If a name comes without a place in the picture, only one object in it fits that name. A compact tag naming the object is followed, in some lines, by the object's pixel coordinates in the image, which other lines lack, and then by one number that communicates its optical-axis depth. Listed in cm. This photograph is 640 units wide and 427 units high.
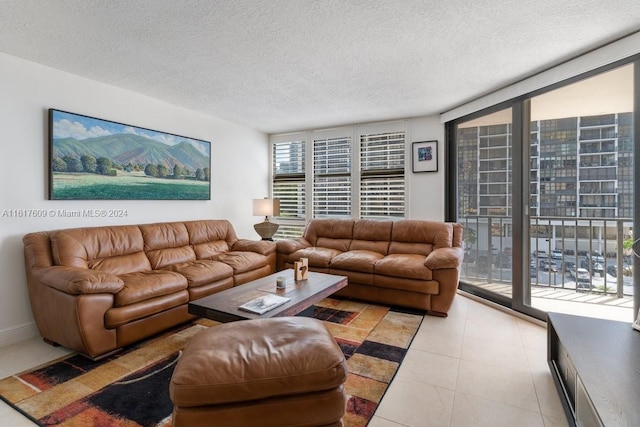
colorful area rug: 168
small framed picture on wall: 446
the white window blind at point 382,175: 475
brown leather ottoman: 124
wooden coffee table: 208
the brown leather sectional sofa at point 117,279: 225
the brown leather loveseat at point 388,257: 320
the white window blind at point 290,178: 550
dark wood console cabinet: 122
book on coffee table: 209
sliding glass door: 284
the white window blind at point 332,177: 514
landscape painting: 291
